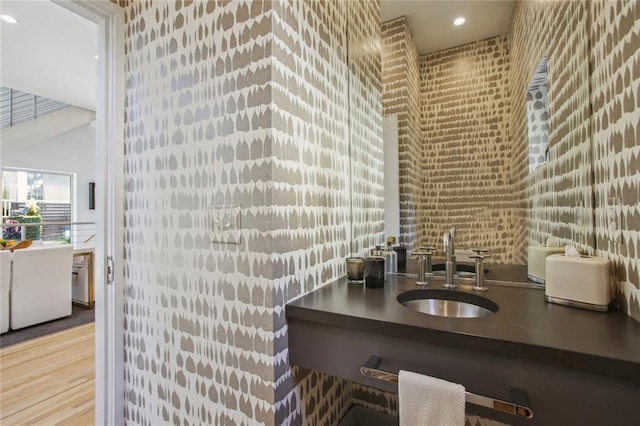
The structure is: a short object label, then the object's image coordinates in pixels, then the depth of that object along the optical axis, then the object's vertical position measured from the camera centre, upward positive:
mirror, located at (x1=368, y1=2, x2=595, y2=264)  1.09 +0.35
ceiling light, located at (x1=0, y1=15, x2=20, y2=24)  2.74 +1.91
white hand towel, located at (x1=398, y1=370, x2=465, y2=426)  0.73 -0.48
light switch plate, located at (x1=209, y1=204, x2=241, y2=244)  1.03 -0.03
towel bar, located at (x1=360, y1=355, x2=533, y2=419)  0.65 -0.44
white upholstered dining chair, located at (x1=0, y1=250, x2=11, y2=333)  2.93 -0.70
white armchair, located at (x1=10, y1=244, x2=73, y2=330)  3.05 -0.73
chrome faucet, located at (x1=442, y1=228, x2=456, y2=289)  1.29 -0.19
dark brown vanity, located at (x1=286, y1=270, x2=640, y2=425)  0.64 -0.36
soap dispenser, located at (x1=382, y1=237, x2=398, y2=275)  1.49 -0.24
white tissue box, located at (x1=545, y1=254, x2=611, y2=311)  0.88 -0.22
